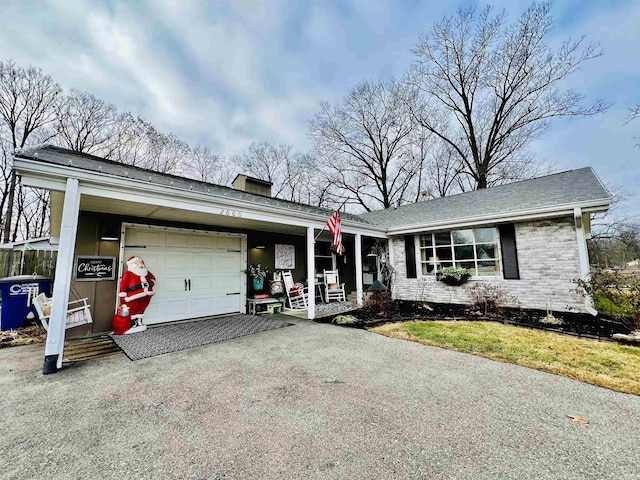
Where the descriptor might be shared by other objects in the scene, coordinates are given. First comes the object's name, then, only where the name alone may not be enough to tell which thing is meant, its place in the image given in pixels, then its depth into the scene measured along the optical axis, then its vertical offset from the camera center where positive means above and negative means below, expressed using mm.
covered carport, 3256 +1024
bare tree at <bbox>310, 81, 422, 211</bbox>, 16500 +8336
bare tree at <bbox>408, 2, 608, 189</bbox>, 12344 +9508
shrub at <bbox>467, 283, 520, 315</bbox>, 6379 -716
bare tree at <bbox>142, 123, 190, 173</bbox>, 14172 +6741
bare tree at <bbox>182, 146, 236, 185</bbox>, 16016 +6569
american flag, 6125 +970
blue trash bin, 5180 -474
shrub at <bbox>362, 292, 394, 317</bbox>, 6648 -901
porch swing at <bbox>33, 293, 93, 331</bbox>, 3904 -617
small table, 8502 -596
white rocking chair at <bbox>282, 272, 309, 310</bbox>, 7496 -660
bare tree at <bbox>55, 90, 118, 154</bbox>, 12453 +7299
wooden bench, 6805 -806
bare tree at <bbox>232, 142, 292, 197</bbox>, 18078 +7521
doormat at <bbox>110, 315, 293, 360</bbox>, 4055 -1115
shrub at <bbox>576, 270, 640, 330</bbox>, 4711 -473
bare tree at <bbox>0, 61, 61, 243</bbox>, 11609 +7509
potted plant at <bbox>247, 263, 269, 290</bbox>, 7137 -85
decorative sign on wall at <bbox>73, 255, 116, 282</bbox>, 4898 +110
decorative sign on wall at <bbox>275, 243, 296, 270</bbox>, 7890 +447
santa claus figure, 4750 -295
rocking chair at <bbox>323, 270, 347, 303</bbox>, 8633 -560
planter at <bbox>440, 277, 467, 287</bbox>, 7423 -327
